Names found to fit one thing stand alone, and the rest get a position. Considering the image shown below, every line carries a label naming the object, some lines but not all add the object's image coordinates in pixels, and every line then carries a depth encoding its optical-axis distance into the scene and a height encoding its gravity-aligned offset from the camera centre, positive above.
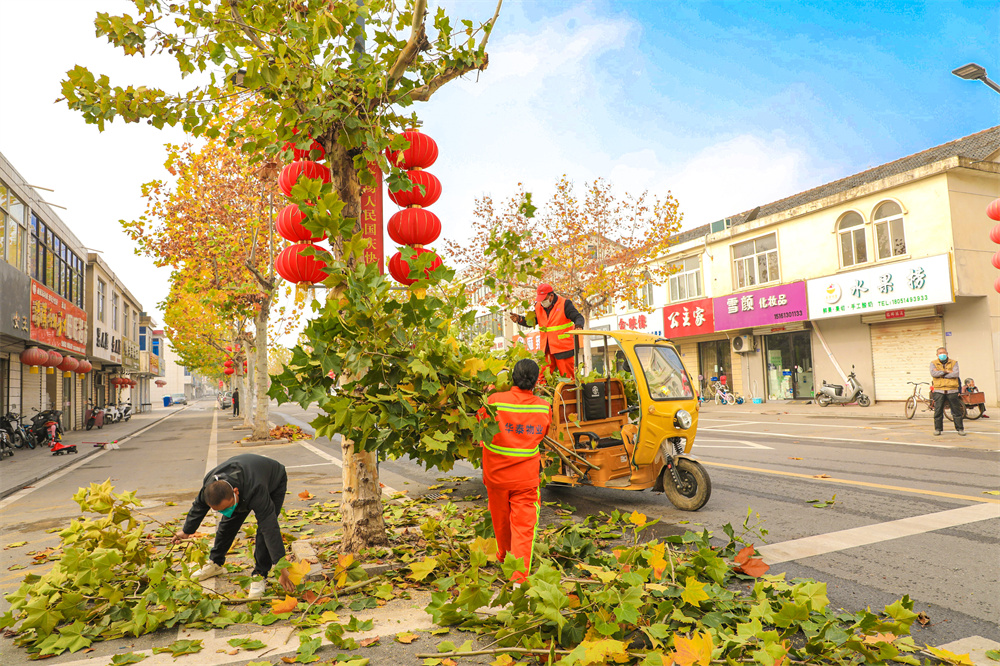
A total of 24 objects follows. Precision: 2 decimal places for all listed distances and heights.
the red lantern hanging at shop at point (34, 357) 17.06 +1.07
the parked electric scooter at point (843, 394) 20.98 -1.18
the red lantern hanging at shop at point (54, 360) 17.98 +1.04
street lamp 12.55 +5.99
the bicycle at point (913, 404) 16.51 -1.28
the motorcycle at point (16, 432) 17.15 -1.08
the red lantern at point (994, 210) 14.03 +3.40
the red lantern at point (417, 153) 5.38 +2.04
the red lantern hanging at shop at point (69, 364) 19.92 +0.97
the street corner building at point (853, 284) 18.53 +2.82
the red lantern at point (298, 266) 4.82 +0.95
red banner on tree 5.73 +1.58
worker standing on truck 7.15 +0.58
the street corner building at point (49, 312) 16.34 +2.77
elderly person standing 12.12 -0.64
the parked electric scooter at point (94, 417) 26.48 -1.11
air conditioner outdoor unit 26.06 +0.93
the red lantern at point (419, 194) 5.32 +1.66
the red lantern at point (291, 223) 4.78 +1.29
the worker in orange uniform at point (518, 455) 4.32 -0.58
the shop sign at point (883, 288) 18.33 +2.37
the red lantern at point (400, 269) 5.16 +0.96
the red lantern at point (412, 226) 5.27 +1.34
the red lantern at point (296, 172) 5.12 +1.81
